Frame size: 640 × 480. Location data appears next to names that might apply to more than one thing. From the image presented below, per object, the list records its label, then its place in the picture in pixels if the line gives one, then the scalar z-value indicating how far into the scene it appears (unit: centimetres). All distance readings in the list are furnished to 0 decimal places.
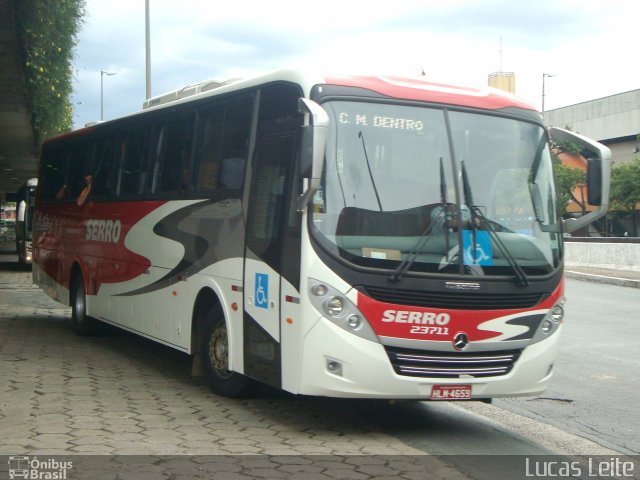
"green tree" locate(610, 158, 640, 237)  6175
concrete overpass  1605
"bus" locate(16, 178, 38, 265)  3209
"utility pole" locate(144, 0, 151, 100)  2911
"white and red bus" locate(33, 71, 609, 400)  711
